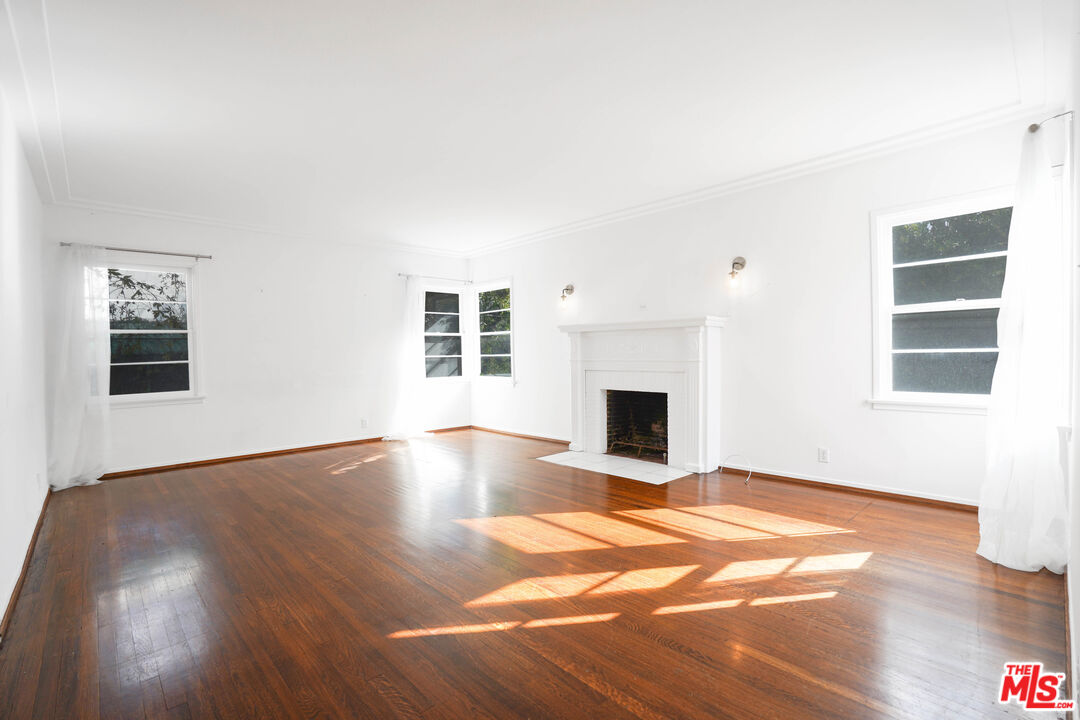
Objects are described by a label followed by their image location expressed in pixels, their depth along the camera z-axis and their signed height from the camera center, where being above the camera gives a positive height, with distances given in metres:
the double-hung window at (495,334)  7.58 +0.29
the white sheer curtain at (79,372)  4.82 -0.14
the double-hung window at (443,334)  7.80 +0.30
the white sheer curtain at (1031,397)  2.71 -0.25
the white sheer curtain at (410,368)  7.22 -0.18
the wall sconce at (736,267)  4.89 +0.78
